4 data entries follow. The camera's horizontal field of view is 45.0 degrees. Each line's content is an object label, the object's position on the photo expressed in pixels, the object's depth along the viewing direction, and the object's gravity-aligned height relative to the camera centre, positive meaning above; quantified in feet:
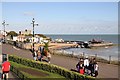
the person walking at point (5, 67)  27.77 -5.28
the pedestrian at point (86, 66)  32.50 -5.93
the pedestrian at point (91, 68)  31.78 -6.22
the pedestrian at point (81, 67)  31.21 -6.13
